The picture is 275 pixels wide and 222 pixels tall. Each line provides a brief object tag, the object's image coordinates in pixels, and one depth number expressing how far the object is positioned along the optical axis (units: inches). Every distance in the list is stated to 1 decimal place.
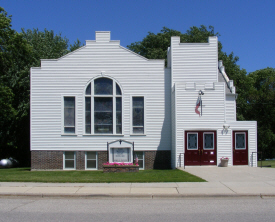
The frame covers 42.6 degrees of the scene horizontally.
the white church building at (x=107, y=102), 998.4
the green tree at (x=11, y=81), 1110.4
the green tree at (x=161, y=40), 1787.6
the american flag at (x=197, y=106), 922.1
